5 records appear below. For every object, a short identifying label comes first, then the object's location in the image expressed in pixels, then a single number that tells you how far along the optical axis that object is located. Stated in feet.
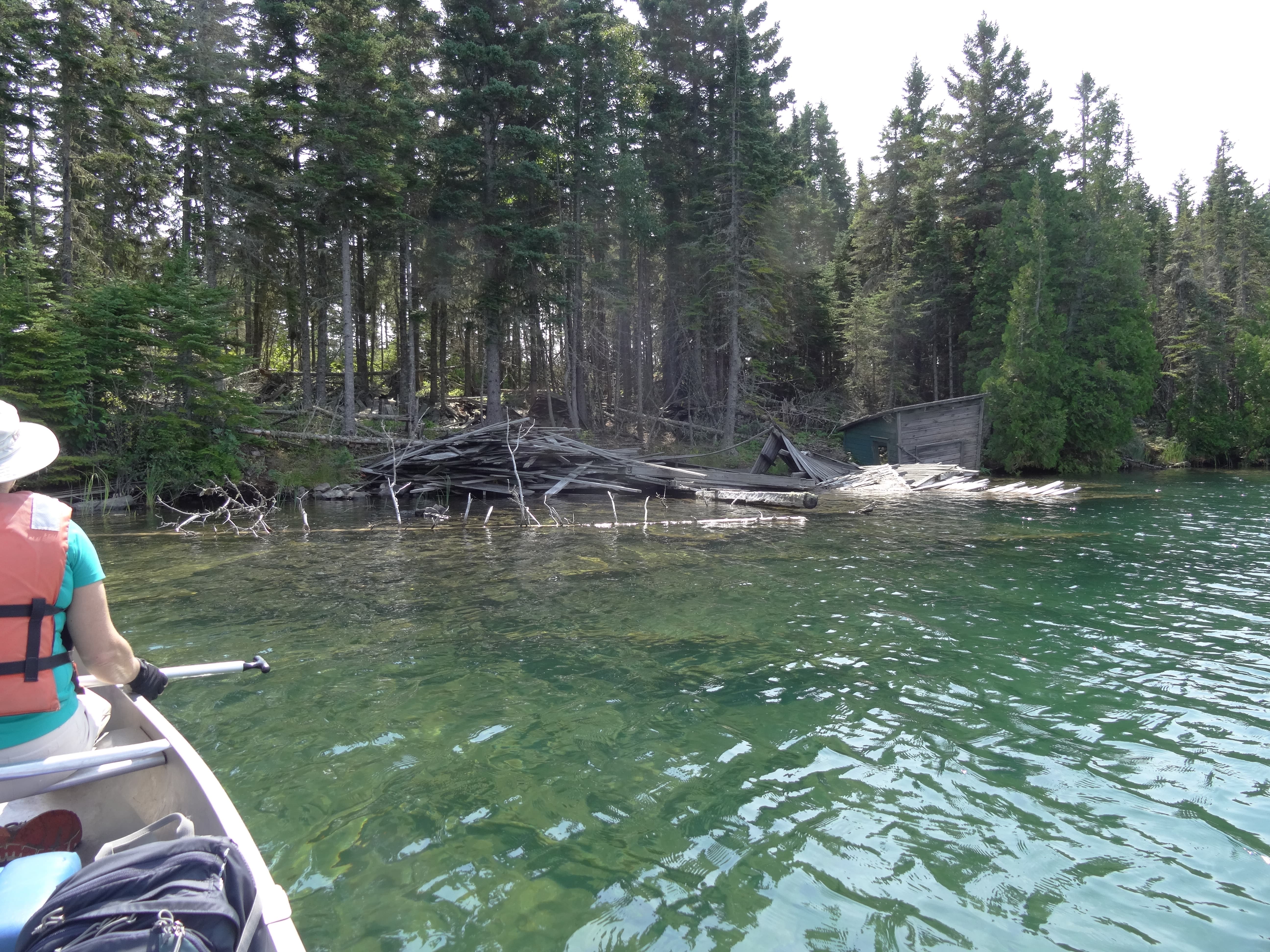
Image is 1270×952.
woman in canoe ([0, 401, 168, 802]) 9.96
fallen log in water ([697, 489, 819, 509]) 64.39
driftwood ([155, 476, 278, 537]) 49.83
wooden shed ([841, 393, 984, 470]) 100.37
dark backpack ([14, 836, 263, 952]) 6.93
